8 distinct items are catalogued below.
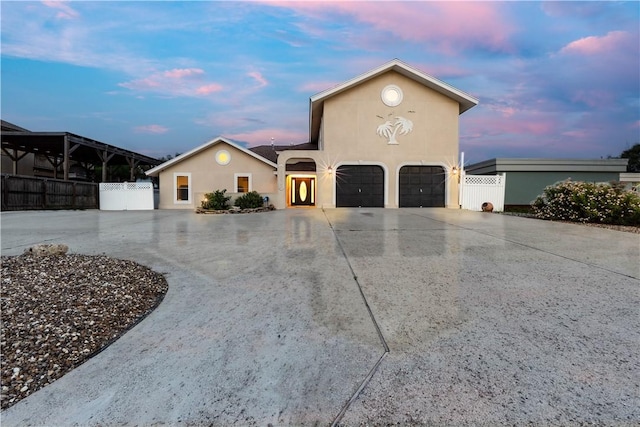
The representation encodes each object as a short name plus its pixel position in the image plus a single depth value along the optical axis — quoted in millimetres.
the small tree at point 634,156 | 41534
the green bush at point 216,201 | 15625
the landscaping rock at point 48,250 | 4957
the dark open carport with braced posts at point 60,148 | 18547
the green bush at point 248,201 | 15641
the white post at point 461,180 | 17359
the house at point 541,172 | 21625
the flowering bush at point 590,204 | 9617
